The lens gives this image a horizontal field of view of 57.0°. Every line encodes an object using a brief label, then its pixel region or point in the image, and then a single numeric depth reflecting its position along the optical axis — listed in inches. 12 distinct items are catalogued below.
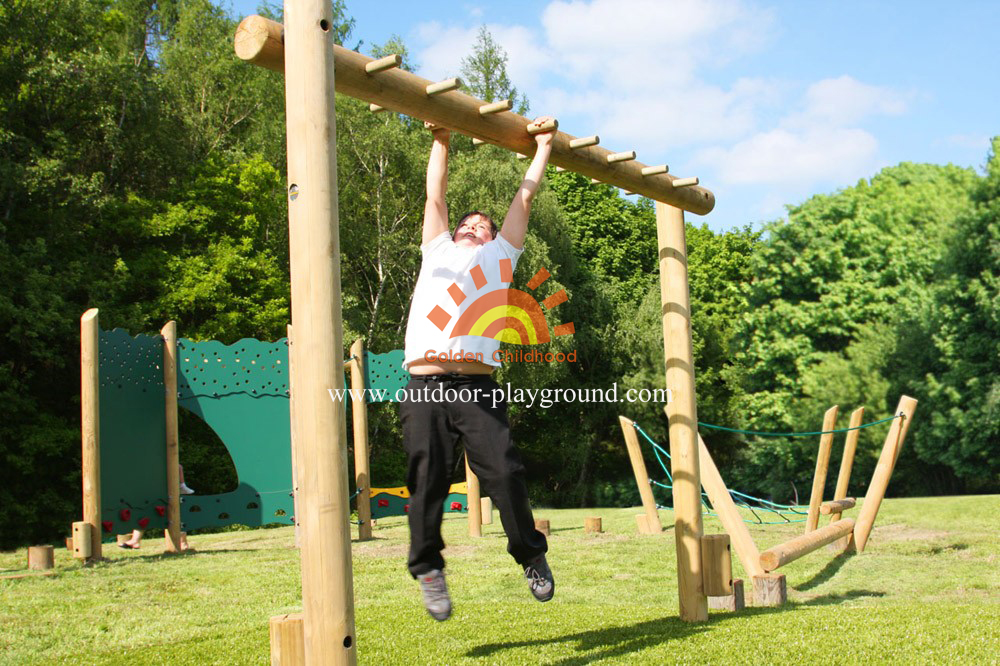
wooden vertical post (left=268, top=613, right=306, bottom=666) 140.6
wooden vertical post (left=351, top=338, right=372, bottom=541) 450.6
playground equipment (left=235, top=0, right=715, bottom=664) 133.0
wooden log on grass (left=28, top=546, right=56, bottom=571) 368.8
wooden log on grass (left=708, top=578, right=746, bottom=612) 249.4
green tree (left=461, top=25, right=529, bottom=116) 1204.5
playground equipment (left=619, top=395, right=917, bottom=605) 278.7
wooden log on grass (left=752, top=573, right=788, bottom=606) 274.4
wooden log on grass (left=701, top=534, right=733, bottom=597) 221.6
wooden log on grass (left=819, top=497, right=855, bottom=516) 356.3
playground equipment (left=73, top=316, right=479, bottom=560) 442.0
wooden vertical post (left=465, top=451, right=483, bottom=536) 459.2
